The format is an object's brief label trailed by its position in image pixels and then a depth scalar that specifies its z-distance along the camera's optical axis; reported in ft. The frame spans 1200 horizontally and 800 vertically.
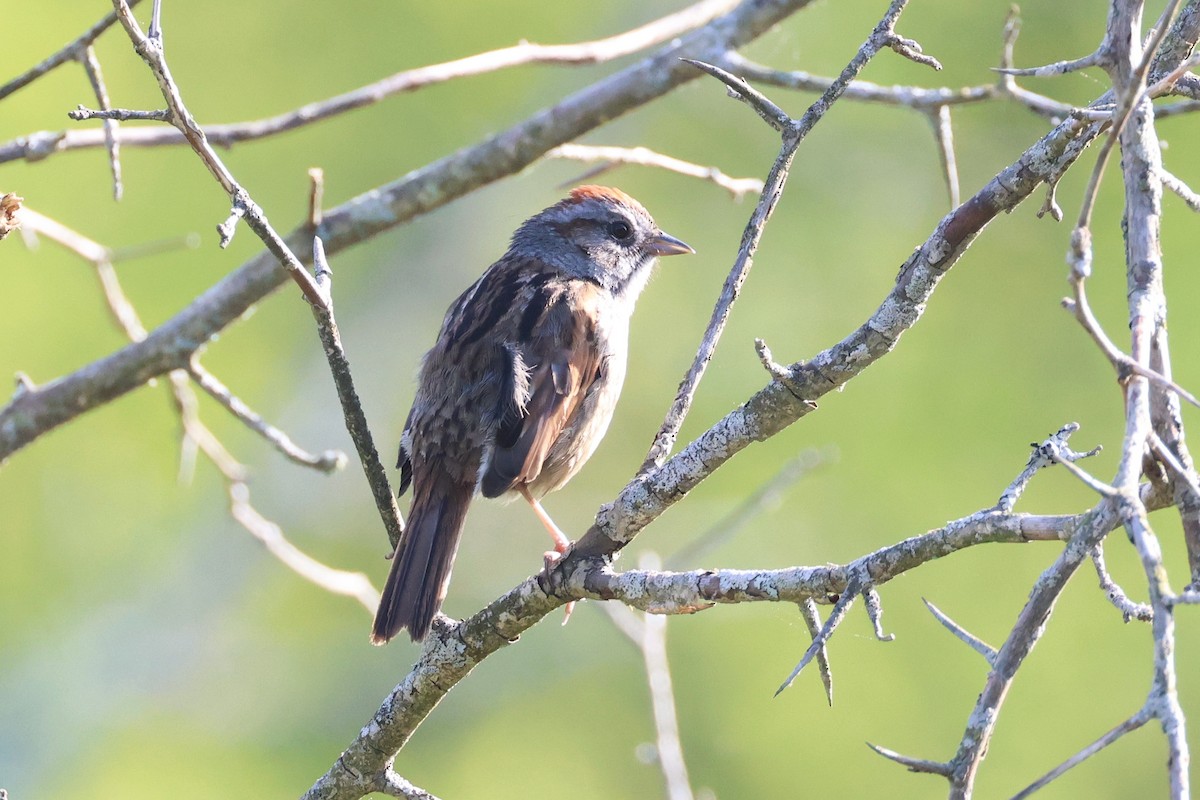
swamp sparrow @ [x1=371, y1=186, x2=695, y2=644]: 28.40
